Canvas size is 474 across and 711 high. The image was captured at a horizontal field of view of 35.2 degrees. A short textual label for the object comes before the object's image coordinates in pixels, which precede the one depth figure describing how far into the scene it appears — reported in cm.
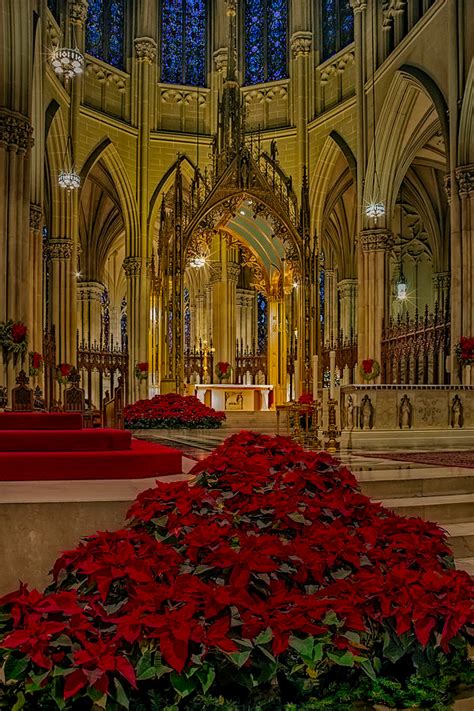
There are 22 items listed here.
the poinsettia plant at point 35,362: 1399
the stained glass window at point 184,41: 2427
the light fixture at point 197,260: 1657
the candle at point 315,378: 862
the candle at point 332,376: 798
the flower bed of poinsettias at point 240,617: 201
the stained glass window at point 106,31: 2269
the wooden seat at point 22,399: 1038
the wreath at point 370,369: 1764
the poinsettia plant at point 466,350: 1306
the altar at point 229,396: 1689
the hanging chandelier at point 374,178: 1898
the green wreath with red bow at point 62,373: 1853
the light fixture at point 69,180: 1645
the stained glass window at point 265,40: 2378
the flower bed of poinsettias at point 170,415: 1239
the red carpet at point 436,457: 630
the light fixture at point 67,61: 1153
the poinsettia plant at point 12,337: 1198
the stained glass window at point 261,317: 2802
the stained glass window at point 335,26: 2183
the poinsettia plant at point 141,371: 2177
